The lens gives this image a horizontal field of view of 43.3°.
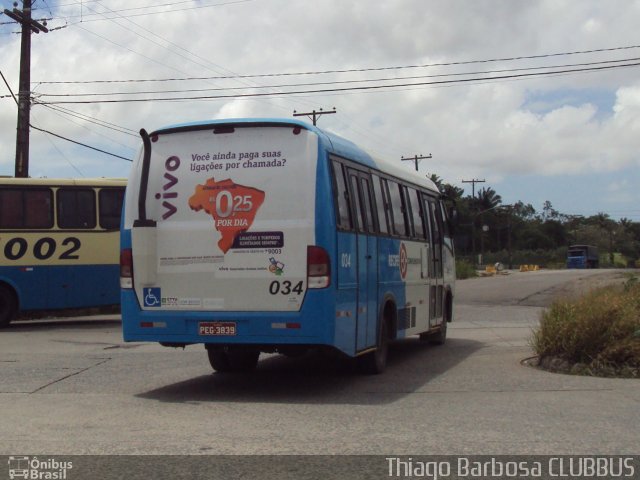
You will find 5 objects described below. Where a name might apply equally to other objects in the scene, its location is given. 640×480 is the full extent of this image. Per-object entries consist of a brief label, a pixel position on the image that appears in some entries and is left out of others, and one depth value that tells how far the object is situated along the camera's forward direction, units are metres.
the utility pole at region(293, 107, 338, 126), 46.74
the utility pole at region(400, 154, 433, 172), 68.79
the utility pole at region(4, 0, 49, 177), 25.53
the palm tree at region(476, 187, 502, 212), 119.94
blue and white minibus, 8.81
